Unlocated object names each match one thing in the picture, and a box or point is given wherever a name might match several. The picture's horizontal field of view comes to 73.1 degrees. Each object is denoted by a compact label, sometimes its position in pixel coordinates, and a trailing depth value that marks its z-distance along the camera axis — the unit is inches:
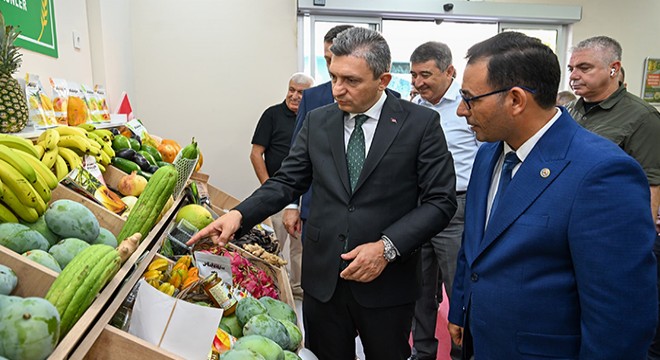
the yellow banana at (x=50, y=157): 66.0
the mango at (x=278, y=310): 62.7
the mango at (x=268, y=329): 52.7
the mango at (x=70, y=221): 47.3
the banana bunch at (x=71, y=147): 68.0
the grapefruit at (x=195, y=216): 78.3
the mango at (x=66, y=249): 43.0
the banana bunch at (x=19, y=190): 45.3
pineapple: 64.8
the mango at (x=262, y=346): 46.8
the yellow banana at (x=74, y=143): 76.9
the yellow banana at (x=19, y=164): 46.9
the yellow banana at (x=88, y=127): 92.2
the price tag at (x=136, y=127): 116.3
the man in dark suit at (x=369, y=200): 64.8
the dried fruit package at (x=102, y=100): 118.2
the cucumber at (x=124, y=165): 91.9
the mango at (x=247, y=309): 56.9
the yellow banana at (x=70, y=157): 71.5
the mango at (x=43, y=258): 39.3
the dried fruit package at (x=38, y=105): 80.3
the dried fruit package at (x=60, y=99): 92.0
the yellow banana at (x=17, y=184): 45.3
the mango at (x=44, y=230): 47.5
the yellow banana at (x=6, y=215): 45.4
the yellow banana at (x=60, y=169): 67.4
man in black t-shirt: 161.9
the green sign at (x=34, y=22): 89.8
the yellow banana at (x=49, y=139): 68.9
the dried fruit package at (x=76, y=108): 97.7
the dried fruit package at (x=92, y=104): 109.4
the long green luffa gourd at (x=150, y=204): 54.9
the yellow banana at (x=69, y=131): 79.9
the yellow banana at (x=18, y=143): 54.7
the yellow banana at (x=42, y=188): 48.8
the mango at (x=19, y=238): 41.8
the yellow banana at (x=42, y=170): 53.2
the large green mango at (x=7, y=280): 33.0
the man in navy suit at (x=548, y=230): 42.1
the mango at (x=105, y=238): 50.8
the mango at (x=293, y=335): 56.0
